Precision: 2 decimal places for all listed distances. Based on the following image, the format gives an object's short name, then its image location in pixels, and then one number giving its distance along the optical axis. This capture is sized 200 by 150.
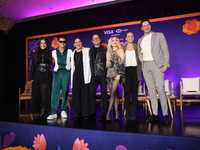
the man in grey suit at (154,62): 2.88
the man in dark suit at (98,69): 3.23
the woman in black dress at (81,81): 3.37
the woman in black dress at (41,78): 3.45
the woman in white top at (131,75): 3.08
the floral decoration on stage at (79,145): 2.35
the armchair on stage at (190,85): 4.94
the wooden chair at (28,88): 5.79
